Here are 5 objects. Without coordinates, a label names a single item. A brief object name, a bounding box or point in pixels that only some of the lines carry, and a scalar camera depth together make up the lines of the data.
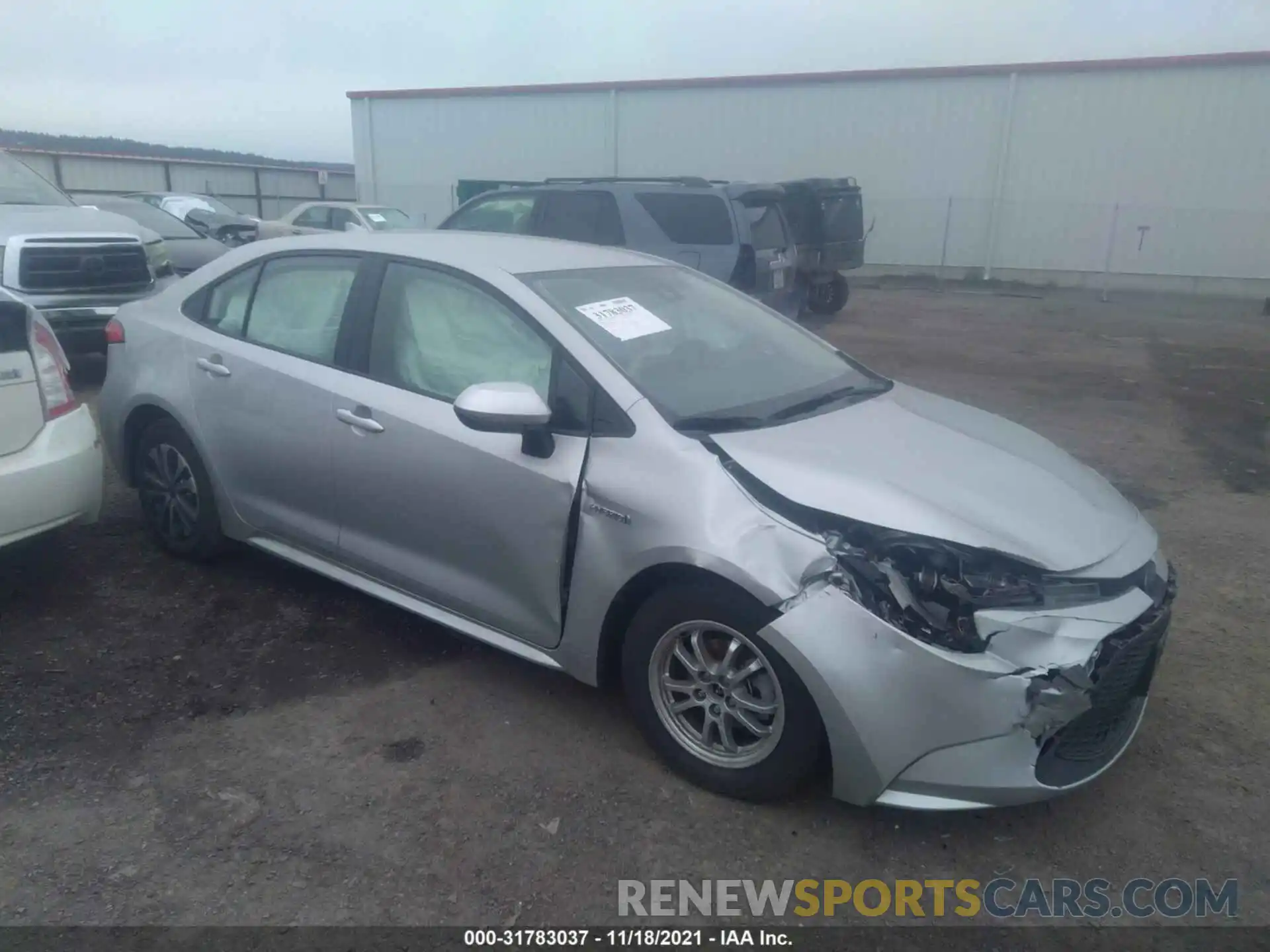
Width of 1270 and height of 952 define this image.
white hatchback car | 3.77
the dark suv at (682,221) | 9.55
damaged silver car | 2.62
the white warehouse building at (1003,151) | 18.36
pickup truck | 7.63
